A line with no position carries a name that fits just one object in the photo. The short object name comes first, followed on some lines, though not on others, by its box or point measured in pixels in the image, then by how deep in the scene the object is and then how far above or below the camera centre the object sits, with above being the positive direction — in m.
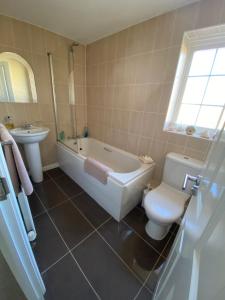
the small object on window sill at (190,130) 1.58 -0.27
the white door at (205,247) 0.28 -0.35
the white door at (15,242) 0.55 -0.67
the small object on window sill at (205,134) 1.48 -0.29
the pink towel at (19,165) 0.95 -0.51
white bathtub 1.53 -1.00
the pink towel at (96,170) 1.62 -0.85
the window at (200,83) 1.42 +0.24
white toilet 1.26 -0.94
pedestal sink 1.80 -0.68
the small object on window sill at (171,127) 1.76 -0.29
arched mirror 1.85 +0.16
